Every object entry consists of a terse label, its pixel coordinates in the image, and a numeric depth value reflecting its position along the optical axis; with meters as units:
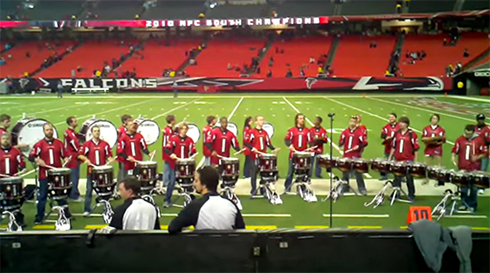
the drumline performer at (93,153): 8.12
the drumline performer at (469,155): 8.32
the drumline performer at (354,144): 9.61
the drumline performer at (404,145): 9.10
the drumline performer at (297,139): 9.73
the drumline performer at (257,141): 9.36
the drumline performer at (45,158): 7.54
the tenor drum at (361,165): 8.63
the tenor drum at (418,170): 8.20
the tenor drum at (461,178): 7.36
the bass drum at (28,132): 8.66
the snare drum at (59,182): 7.07
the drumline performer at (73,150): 8.73
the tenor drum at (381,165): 8.64
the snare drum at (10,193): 6.59
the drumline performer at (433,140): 9.77
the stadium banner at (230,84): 35.59
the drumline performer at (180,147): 8.67
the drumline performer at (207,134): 9.67
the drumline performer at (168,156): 9.05
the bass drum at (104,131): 9.73
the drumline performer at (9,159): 7.14
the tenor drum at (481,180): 7.19
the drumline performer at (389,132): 10.74
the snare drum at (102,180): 7.41
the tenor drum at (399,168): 8.36
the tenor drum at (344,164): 8.70
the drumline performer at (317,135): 10.11
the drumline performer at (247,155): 9.70
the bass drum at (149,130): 10.76
